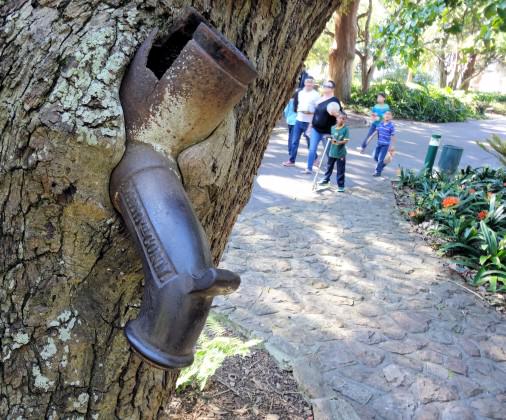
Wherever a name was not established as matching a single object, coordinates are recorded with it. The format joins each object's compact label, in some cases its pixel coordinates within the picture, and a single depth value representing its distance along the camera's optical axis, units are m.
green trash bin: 9.02
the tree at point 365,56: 19.59
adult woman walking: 7.93
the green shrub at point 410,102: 19.06
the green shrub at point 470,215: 5.55
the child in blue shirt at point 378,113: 10.26
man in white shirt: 8.64
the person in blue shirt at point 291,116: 8.98
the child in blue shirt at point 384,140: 8.84
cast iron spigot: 0.75
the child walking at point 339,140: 7.49
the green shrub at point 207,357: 2.65
